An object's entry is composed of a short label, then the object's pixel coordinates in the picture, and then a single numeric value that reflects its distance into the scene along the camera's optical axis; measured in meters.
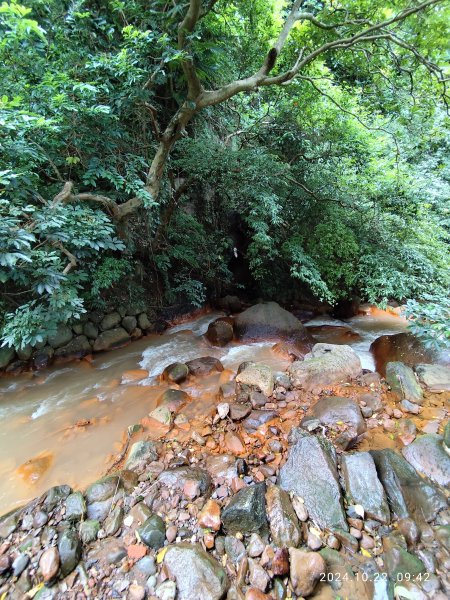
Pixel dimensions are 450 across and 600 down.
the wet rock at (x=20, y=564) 1.94
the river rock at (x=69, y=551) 1.94
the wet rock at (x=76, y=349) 5.12
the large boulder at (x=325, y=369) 3.92
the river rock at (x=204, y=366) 4.50
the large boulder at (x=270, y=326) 5.89
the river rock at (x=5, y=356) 4.56
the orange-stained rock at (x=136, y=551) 2.00
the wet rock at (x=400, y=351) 4.35
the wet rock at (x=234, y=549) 1.96
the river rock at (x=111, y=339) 5.47
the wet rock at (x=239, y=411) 3.33
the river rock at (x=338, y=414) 2.99
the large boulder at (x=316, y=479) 2.16
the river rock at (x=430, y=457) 2.44
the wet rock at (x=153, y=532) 2.06
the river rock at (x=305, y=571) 1.78
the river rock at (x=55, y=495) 2.37
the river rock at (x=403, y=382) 3.53
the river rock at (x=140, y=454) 2.77
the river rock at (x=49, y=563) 1.90
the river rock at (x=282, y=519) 2.00
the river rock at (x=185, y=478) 2.44
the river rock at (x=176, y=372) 4.30
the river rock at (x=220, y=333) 5.84
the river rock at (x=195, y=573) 1.77
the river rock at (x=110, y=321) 5.67
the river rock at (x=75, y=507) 2.27
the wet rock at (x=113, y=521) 2.17
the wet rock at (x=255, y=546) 1.95
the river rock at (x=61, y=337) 5.04
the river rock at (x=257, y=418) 3.20
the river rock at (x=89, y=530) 2.12
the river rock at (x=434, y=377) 3.68
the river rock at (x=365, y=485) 2.19
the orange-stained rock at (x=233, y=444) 2.89
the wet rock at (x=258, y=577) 1.80
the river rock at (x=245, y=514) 2.10
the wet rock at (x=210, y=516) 2.13
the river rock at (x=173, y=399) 3.63
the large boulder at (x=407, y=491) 2.18
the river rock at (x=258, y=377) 3.84
